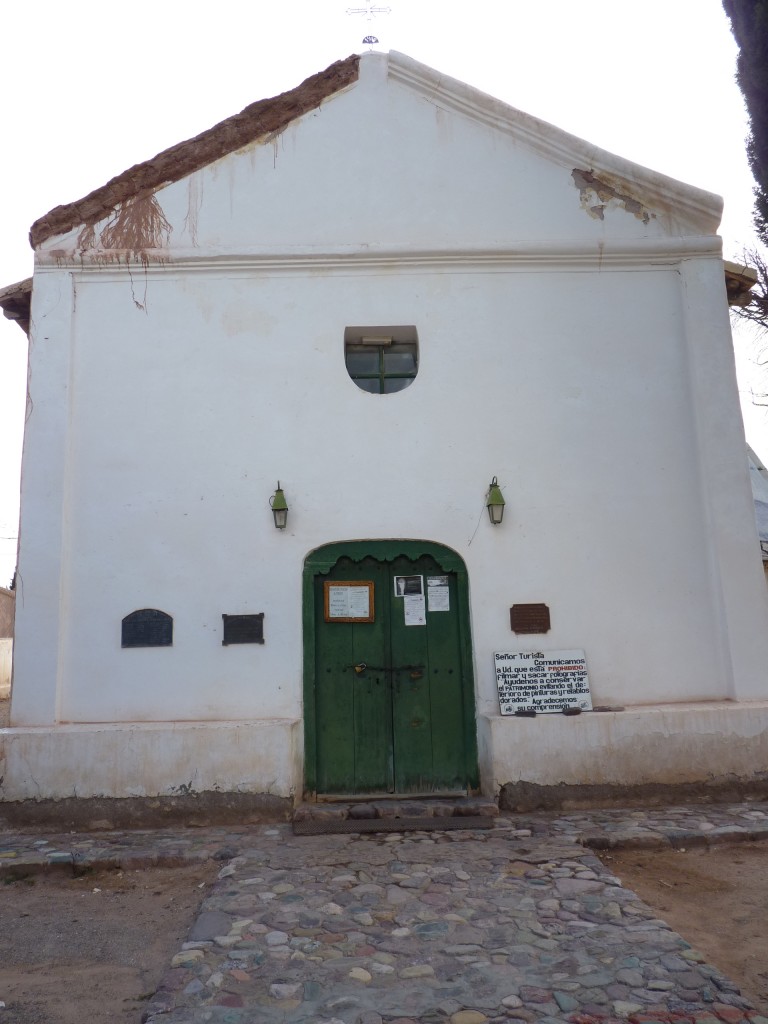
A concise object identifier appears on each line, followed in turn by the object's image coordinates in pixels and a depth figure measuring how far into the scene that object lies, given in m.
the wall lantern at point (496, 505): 6.66
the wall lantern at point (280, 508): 6.58
